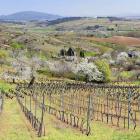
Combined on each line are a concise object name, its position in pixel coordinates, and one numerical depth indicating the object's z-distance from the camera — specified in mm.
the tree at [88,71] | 57688
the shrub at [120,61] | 84812
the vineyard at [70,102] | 19344
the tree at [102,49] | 110706
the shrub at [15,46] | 96375
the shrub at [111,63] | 86288
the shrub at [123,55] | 95875
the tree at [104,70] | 60800
